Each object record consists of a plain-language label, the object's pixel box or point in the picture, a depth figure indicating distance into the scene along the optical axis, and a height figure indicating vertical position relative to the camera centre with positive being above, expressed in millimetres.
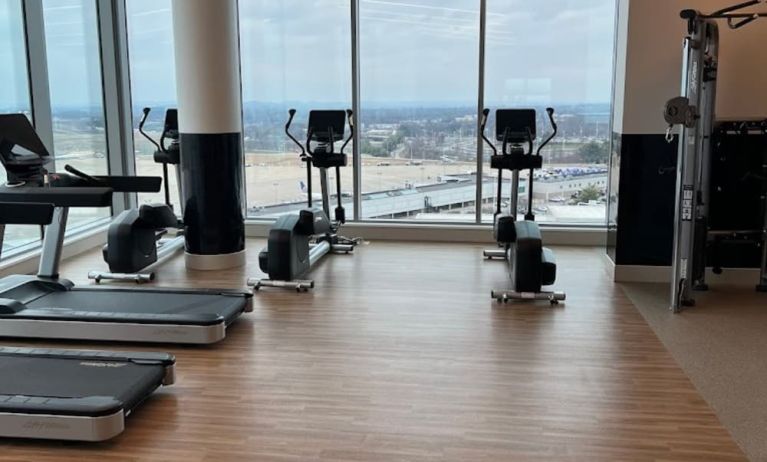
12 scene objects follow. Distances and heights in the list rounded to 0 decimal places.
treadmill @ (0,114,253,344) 4344 -1178
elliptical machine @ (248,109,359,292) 5703 -898
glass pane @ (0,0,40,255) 6242 +438
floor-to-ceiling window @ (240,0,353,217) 7633 +433
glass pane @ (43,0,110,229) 7031 +343
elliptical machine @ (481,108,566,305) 5316 -846
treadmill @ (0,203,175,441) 3068 -1217
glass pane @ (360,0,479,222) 7484 +136
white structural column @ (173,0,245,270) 6086 -34
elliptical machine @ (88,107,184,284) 5992 -1014
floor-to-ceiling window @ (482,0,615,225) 7281 +411
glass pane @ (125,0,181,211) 8023 +588
